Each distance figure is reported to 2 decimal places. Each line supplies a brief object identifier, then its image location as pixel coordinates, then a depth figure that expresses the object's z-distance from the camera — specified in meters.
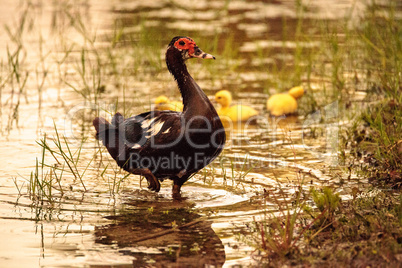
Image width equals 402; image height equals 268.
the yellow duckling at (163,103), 15.82
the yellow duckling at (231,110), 16.36
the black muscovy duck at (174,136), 10.72
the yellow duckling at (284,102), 16.20
